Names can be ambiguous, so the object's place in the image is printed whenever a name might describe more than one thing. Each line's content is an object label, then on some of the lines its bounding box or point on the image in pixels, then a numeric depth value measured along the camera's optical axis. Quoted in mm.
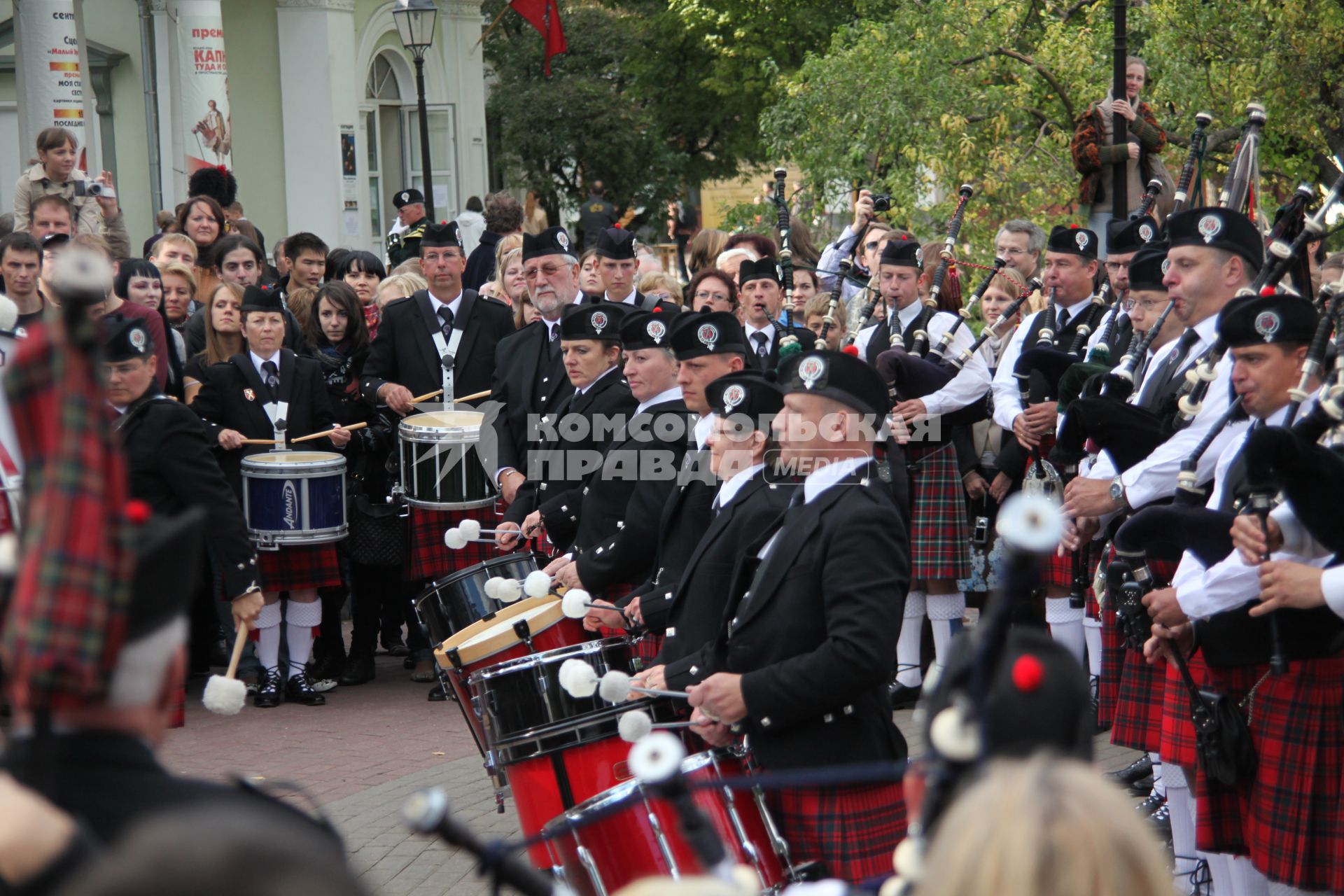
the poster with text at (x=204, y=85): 28672
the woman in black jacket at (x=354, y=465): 15125
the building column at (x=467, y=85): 43187
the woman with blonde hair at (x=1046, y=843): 2865
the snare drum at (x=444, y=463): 14195
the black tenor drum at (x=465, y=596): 11102
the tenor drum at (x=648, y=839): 6910
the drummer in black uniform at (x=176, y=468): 11312
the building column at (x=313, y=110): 35719
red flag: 40125
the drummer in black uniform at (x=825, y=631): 7117
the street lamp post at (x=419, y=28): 27672
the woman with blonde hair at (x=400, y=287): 16703
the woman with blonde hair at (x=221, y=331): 14680
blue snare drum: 13937
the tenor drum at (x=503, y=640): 9594
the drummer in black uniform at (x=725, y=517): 8281
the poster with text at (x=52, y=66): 21016
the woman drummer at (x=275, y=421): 14414
